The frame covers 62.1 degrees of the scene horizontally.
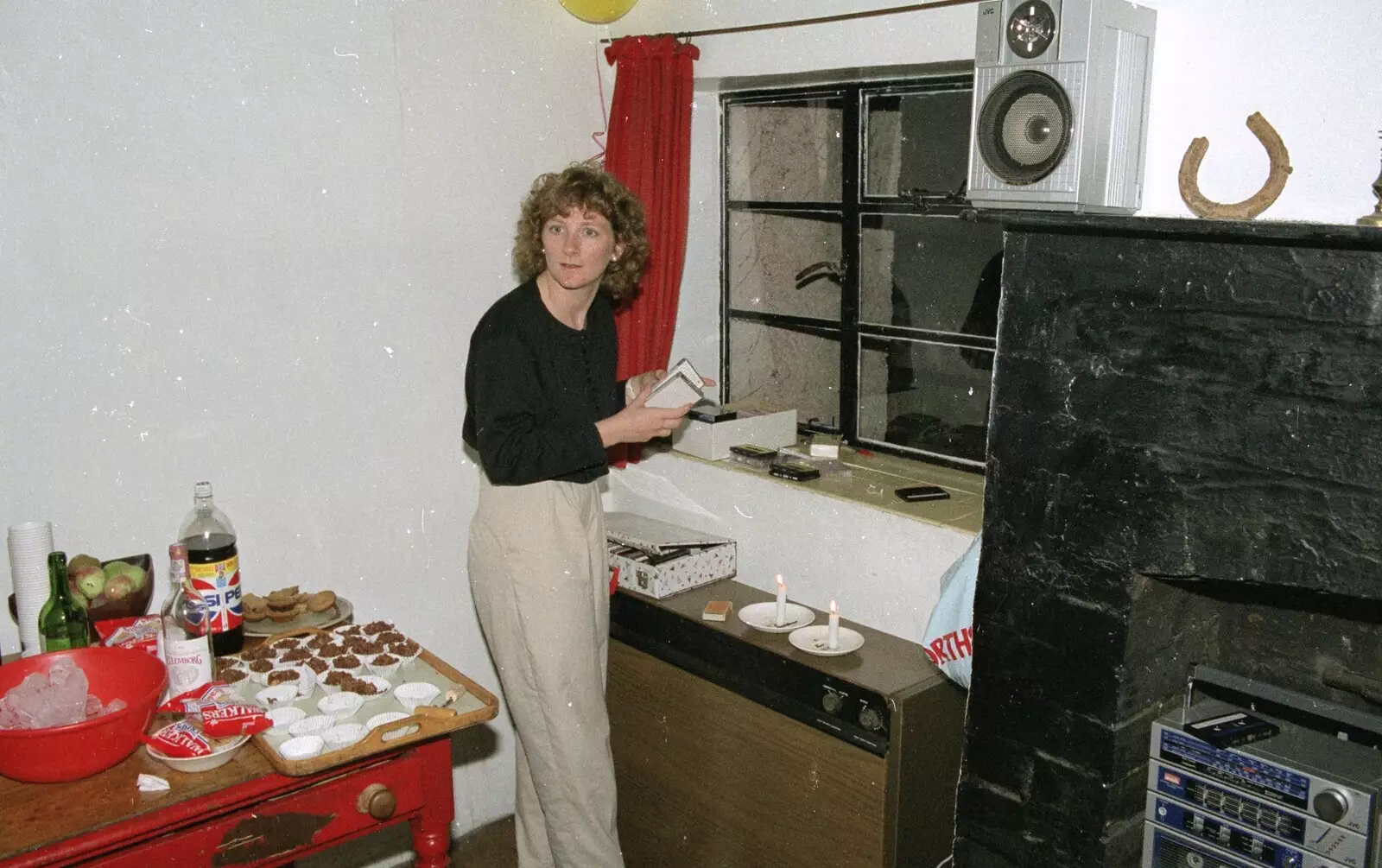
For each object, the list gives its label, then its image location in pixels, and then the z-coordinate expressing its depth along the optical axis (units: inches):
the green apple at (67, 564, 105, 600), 86.8
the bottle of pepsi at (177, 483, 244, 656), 83.2
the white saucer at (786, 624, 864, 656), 95.7
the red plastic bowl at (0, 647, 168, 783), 67.0
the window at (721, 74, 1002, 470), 108.4
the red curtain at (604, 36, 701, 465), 112.4
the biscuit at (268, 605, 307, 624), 93.5
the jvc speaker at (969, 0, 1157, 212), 67.5
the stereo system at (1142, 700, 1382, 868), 69.7
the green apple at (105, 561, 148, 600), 88.7
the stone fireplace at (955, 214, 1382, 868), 63.6
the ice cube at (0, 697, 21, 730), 69.4
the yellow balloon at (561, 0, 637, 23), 109.5
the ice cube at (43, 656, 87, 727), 70.6
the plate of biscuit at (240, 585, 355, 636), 92.7
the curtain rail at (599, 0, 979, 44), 92.9
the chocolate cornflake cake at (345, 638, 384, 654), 86.4
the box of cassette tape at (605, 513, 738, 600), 109.0
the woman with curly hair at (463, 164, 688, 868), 92.0
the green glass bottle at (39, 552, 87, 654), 80.6
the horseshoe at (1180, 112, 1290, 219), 66.7
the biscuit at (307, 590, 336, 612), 95.4
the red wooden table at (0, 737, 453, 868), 64.7
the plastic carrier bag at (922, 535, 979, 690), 86.9
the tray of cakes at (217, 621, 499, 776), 72.3
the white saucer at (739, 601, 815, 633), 101.2
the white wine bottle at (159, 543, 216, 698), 76.5
